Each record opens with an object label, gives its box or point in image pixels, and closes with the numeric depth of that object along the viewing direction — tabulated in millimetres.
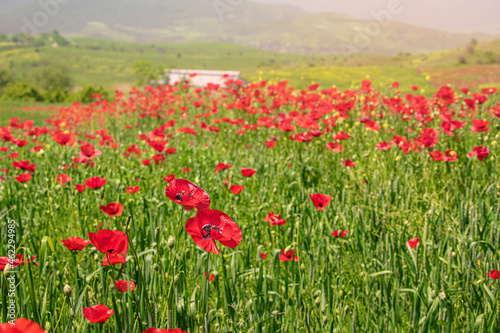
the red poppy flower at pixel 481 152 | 2473
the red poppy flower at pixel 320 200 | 1632
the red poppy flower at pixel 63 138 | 2367
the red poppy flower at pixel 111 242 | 904
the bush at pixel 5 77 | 57812
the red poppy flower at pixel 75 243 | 1354
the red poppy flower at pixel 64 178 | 2260
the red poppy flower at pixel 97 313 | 931
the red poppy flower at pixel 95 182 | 1868
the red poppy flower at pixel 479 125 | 2975
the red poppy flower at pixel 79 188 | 2102
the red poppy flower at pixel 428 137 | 2738
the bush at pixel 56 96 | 38062
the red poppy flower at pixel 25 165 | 2572
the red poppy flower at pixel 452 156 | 2531
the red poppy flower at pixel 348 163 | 2611
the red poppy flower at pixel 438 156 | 2484
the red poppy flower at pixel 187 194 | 893
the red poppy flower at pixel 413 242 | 1599
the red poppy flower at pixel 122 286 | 1249
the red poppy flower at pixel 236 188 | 2066
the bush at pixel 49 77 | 63656
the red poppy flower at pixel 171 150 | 3072
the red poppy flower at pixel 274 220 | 1896
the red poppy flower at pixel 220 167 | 2564
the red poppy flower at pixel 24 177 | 2428
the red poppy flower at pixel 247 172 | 2254
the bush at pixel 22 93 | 40594
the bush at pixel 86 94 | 32297
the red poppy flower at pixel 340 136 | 3079
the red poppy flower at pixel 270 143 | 3318
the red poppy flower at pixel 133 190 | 2304
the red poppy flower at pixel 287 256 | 1569
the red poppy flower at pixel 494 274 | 1371
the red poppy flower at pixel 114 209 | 1439
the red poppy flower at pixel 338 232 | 1803
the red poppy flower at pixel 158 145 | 2786
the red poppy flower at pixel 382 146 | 2713
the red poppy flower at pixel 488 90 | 4544
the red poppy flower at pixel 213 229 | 866
